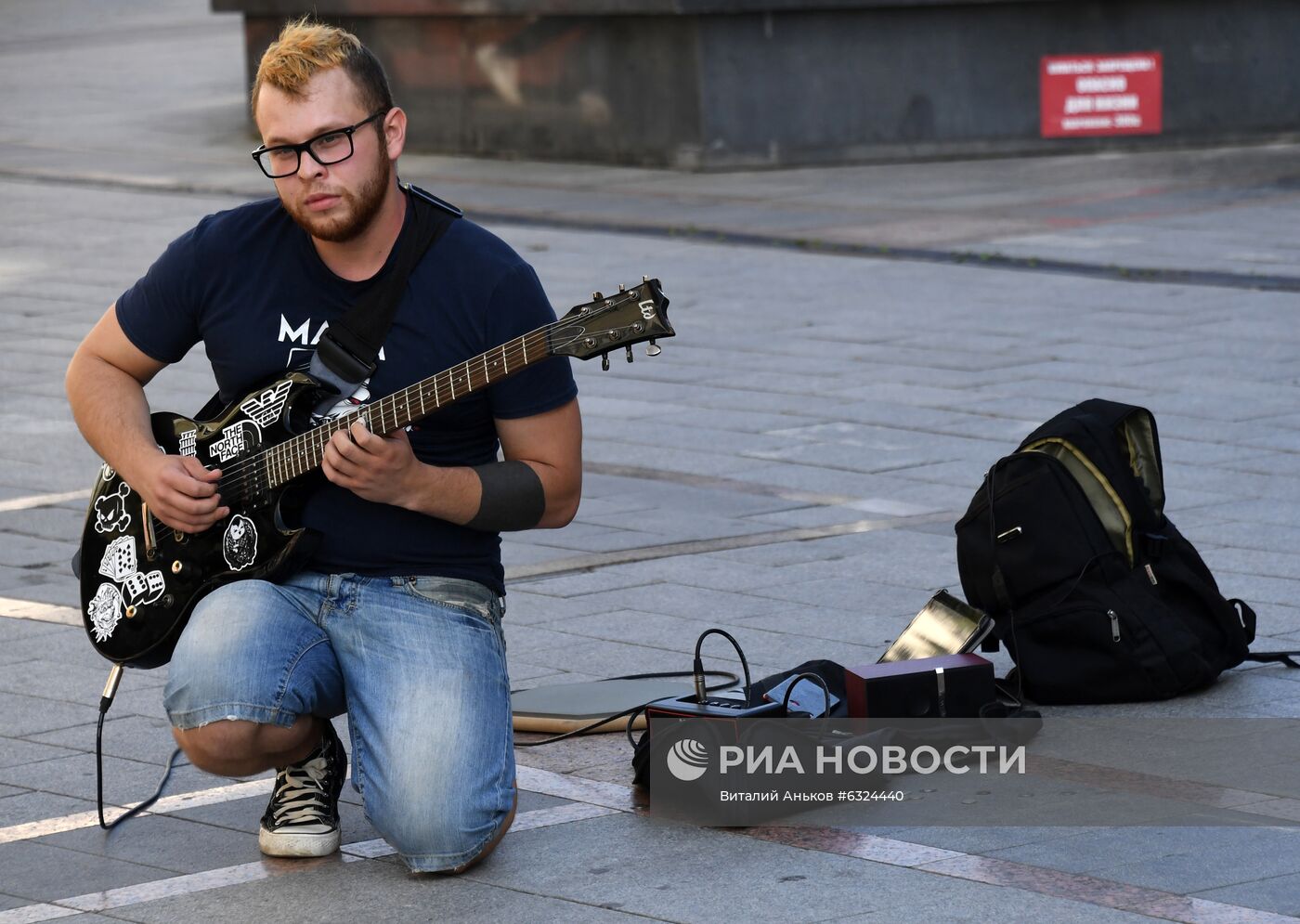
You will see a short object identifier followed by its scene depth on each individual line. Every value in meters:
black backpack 9.97
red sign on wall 35.56
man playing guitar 8.11
